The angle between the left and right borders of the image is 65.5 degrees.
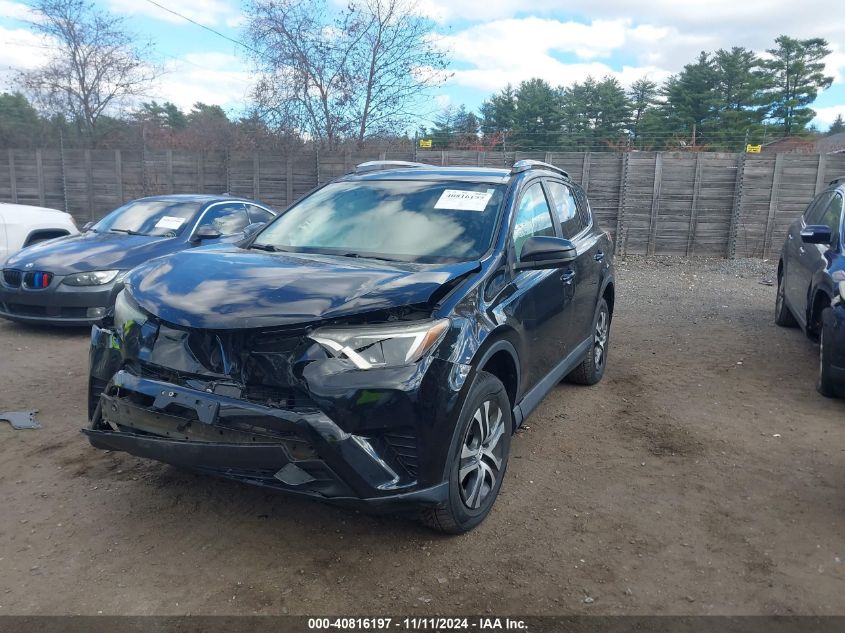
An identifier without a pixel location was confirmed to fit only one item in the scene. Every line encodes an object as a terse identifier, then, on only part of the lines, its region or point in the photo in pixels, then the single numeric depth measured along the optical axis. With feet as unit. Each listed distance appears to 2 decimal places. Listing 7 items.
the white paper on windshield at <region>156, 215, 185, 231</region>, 24.82
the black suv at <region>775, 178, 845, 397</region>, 16.89
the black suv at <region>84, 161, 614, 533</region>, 8.71
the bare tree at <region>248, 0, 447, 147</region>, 60.70
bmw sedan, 21.83
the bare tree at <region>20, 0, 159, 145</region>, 76.28
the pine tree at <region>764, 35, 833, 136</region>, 137.59
